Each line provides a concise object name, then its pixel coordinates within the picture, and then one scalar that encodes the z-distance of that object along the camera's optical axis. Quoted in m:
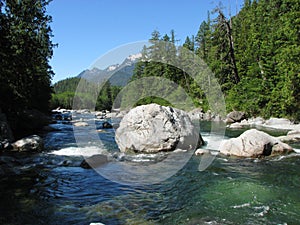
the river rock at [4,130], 14.56
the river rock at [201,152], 12.24
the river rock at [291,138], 15.11
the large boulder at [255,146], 11.48
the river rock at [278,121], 24.16
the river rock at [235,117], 30.71
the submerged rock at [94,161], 10.56
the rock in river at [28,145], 13.49
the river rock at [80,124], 29.33
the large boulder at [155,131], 12.98
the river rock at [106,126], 26.79
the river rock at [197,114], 36.98
